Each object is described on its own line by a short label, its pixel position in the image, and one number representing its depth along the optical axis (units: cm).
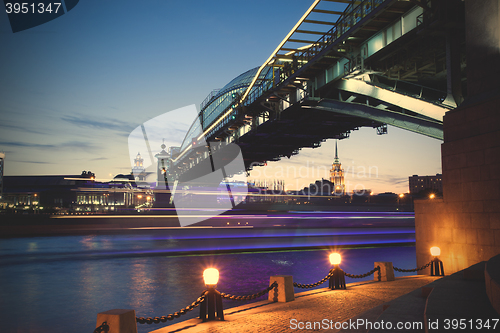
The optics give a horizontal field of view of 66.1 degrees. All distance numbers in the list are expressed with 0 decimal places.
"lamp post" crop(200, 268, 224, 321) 744
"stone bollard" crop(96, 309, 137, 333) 545
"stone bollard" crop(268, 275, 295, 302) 904
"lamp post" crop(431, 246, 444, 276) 1219
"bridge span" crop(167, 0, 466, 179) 1486
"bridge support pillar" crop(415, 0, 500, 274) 1065
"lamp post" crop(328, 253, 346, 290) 1071
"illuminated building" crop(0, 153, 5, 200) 11528
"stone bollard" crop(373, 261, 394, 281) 1218
